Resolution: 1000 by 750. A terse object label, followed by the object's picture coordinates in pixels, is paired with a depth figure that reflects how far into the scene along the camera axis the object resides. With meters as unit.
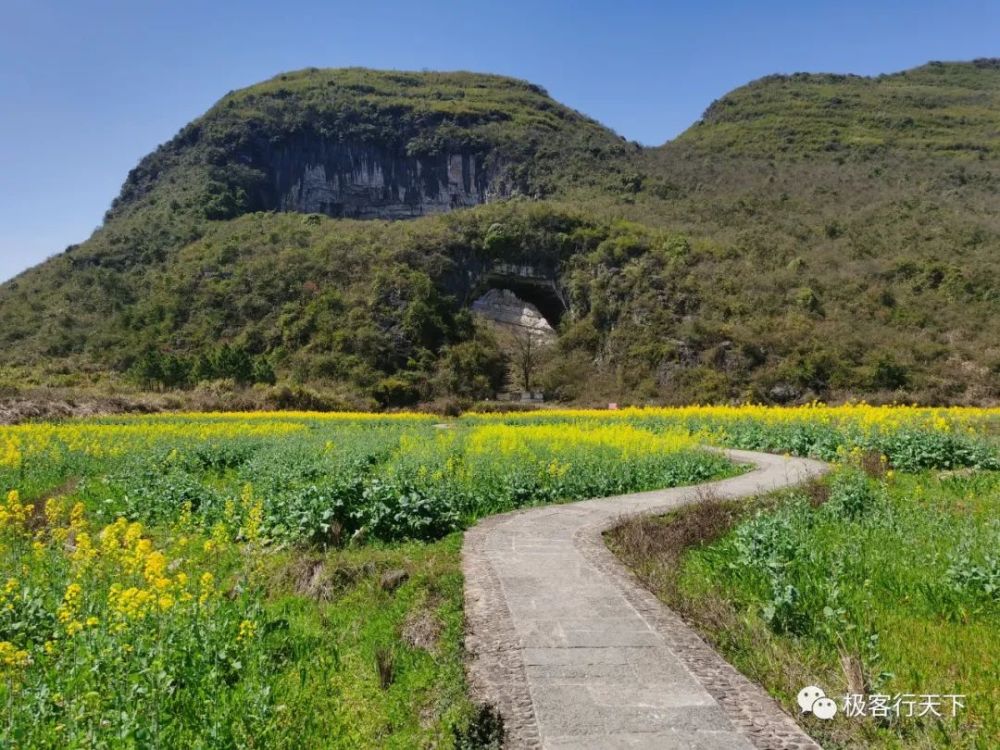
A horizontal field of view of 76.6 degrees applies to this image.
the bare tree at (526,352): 59.17
